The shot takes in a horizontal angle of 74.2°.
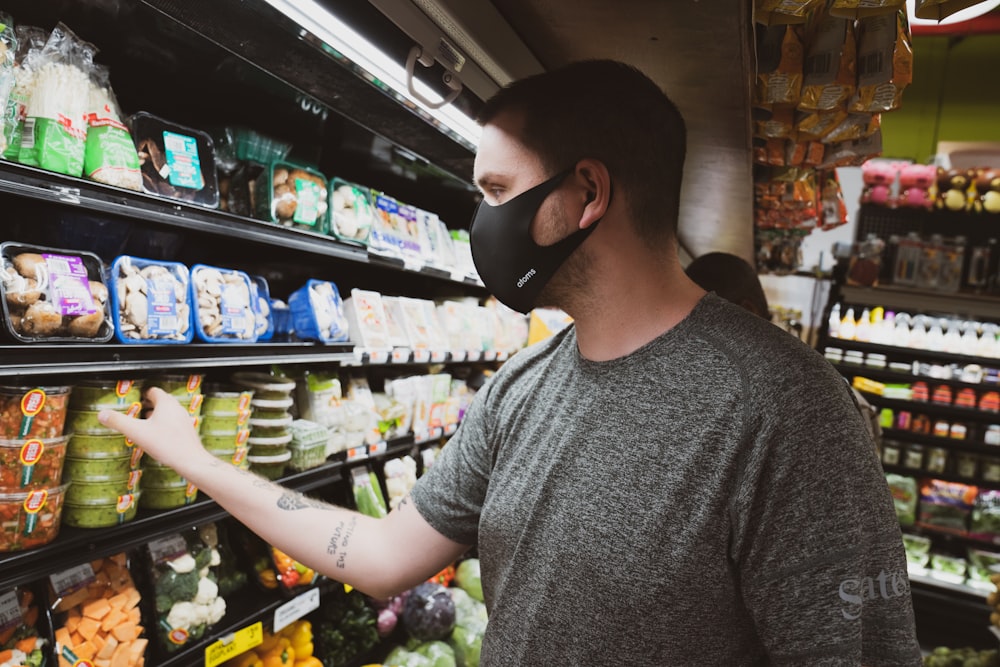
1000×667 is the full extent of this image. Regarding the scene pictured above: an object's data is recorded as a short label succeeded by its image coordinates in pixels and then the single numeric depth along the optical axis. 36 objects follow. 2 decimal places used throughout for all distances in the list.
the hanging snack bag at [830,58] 1.89
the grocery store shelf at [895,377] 5.57
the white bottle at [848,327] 6.01
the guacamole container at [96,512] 1.66
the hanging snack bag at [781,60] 1.93
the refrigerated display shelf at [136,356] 1.36
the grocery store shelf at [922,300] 5.89
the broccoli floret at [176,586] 1.94
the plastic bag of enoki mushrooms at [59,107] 1.48
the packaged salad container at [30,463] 1.47
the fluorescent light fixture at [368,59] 1.47
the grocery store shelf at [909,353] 5.56
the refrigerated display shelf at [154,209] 1.34
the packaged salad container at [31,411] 1.47
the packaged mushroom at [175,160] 1.82
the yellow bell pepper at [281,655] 2.40
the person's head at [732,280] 2.82
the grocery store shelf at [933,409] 5.62
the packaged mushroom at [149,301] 1.69
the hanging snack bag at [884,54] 1.86
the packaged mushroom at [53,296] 1.43
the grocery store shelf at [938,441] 5.65
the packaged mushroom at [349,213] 2.48
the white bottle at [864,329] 5.98
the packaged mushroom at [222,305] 1.95
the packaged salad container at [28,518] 1.46
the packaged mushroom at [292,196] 2.17
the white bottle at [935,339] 5.75
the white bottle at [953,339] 5.70
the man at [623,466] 0.95
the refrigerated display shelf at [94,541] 1.45
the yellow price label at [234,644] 1.96
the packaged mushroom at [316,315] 2.40
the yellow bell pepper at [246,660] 2.33
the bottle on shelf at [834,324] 6.05
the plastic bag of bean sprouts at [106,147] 1.59
